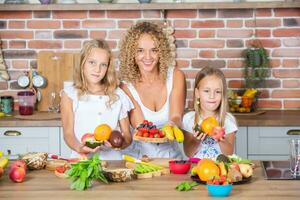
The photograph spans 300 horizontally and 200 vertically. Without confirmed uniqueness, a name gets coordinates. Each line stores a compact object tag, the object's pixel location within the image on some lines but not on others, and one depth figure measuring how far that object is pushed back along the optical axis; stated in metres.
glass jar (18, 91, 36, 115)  5.02
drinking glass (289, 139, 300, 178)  3.02
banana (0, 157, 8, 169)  3.06
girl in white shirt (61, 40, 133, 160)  3.79
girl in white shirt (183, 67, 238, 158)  3.69
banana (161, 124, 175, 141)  3.49
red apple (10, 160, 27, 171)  3.00
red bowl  3.10
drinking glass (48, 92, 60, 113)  5.23
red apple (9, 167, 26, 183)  2.94
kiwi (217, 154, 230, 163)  2.97
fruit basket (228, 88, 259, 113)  4.99
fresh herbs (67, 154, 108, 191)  2.79
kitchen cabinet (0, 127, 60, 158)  4.82
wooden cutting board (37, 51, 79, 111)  5.30
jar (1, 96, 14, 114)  5.15
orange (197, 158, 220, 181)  2.81
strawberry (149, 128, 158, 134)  3.48
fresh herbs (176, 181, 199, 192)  2.78
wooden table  2.69
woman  3.89
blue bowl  2.68
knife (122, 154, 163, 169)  3.24
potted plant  5.13
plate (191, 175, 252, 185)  2.89
